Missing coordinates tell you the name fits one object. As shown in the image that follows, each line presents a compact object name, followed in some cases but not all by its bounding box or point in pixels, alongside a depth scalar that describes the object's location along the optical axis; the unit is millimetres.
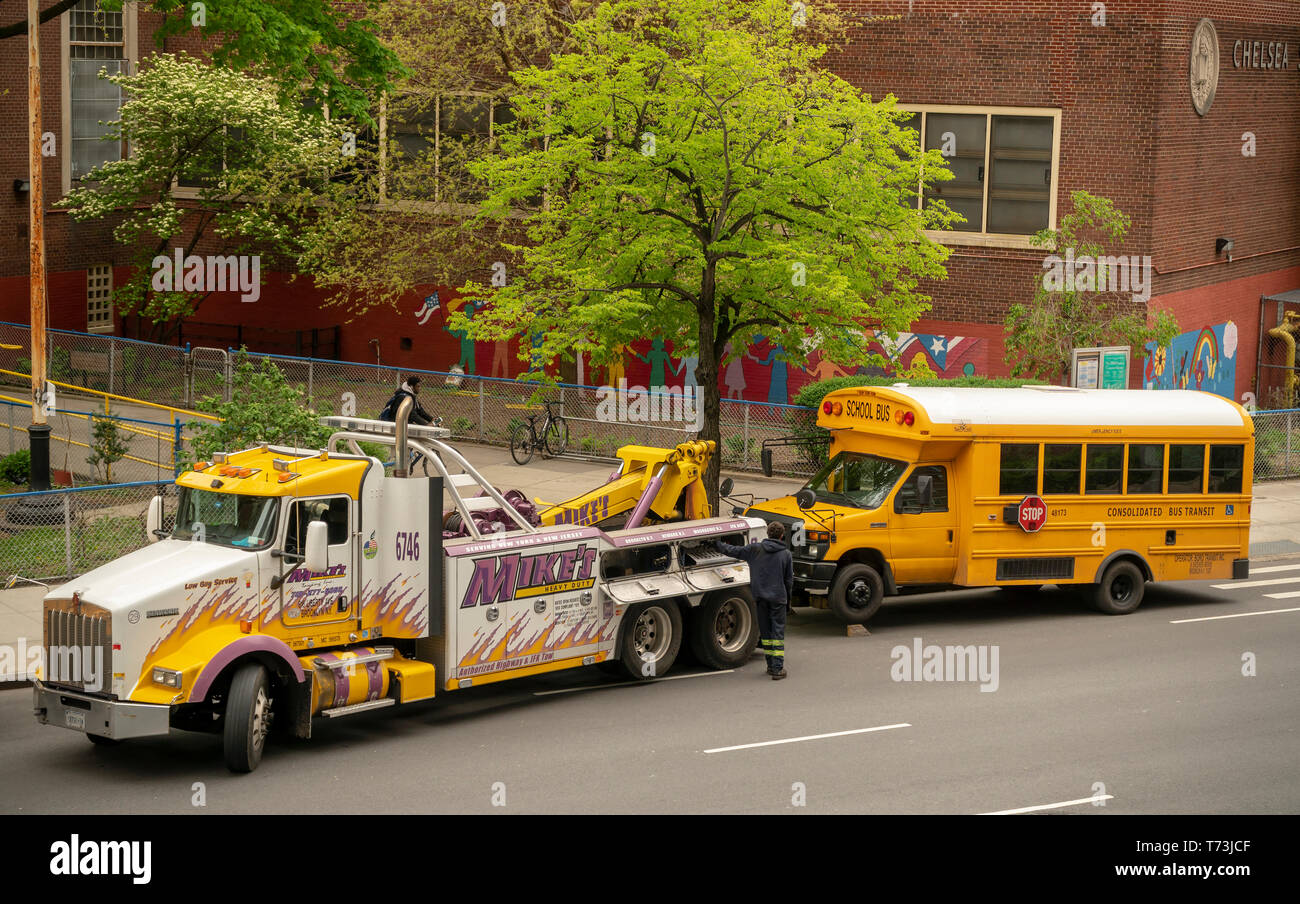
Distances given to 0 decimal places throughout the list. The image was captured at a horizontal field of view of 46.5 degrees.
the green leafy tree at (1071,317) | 28438
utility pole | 20750
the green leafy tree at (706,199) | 20328
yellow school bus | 18438
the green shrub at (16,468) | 23234
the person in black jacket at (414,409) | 23406
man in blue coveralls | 15938
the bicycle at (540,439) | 28797
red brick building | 31875
